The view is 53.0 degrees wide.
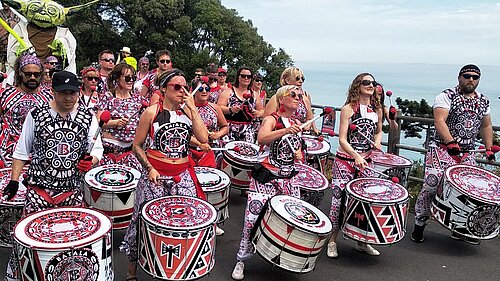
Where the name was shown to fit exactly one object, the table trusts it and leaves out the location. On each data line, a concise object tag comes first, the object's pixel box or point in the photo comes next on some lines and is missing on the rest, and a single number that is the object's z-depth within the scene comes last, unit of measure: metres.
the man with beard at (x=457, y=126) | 4.78
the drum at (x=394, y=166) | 5.41
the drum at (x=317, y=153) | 6.23
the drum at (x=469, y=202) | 4.39
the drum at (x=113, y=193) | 4.20
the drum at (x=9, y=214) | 3.69
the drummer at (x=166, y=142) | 3.54
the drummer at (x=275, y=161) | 3.98
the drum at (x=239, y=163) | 5.71
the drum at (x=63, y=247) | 2.74
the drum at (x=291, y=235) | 3.59
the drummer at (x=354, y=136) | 4.55
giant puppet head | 9.12
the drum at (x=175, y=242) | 3.20
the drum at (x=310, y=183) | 4.98
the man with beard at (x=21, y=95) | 4.13
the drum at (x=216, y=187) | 4.56
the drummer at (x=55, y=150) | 3.16
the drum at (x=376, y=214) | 4.16
